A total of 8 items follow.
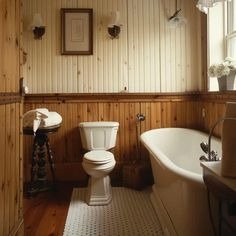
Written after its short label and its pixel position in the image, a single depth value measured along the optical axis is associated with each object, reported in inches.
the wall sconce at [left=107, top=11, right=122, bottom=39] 126.5
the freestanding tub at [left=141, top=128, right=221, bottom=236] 57.2
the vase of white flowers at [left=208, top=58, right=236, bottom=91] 95.7
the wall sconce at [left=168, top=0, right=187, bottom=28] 125.4
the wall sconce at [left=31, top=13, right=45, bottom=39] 124.3
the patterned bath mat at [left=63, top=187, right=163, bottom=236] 82.2
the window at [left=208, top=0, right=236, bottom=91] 115.4
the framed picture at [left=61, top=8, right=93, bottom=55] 129.3
